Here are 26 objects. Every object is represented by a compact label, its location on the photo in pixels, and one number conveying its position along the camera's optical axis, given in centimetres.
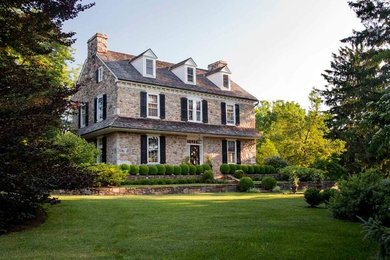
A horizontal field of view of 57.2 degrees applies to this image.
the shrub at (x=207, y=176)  2220
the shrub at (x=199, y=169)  2330
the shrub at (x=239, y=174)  2400
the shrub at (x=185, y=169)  2252
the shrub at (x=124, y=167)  1972
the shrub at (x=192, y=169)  2291
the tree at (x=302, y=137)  2756
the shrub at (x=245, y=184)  1875
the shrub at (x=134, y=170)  2009
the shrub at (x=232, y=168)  2517
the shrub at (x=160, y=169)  2139
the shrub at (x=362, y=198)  787
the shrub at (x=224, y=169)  2475
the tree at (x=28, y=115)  680
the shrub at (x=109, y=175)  1610
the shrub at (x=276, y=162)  2742
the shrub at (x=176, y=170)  2205
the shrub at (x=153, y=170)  2104
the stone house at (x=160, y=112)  2231
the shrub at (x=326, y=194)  1094
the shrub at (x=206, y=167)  2373
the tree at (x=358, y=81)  1229
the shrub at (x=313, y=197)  1084
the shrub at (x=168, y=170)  2183
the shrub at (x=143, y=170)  2059
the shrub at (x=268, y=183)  1933
